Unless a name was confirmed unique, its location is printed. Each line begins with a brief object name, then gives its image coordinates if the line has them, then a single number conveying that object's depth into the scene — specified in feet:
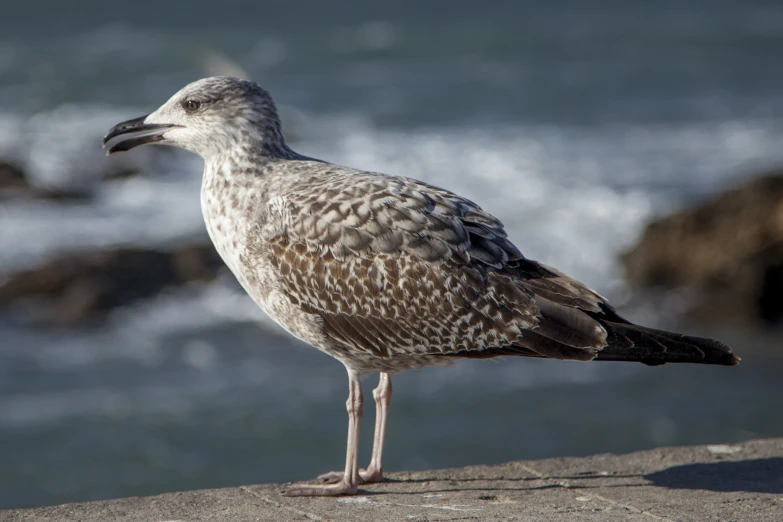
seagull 17.33
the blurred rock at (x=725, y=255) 42.83
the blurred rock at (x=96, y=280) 47.91
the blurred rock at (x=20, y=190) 64.90
